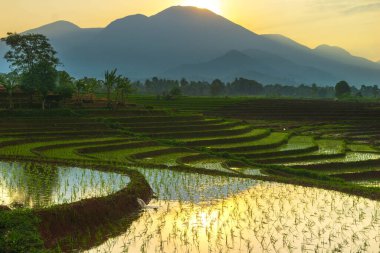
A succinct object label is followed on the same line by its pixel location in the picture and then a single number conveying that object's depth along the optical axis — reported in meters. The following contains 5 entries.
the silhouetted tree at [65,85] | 39.39
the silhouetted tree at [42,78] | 38.09
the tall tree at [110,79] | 44.22
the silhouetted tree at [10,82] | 36.09
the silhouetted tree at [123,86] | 44.81
